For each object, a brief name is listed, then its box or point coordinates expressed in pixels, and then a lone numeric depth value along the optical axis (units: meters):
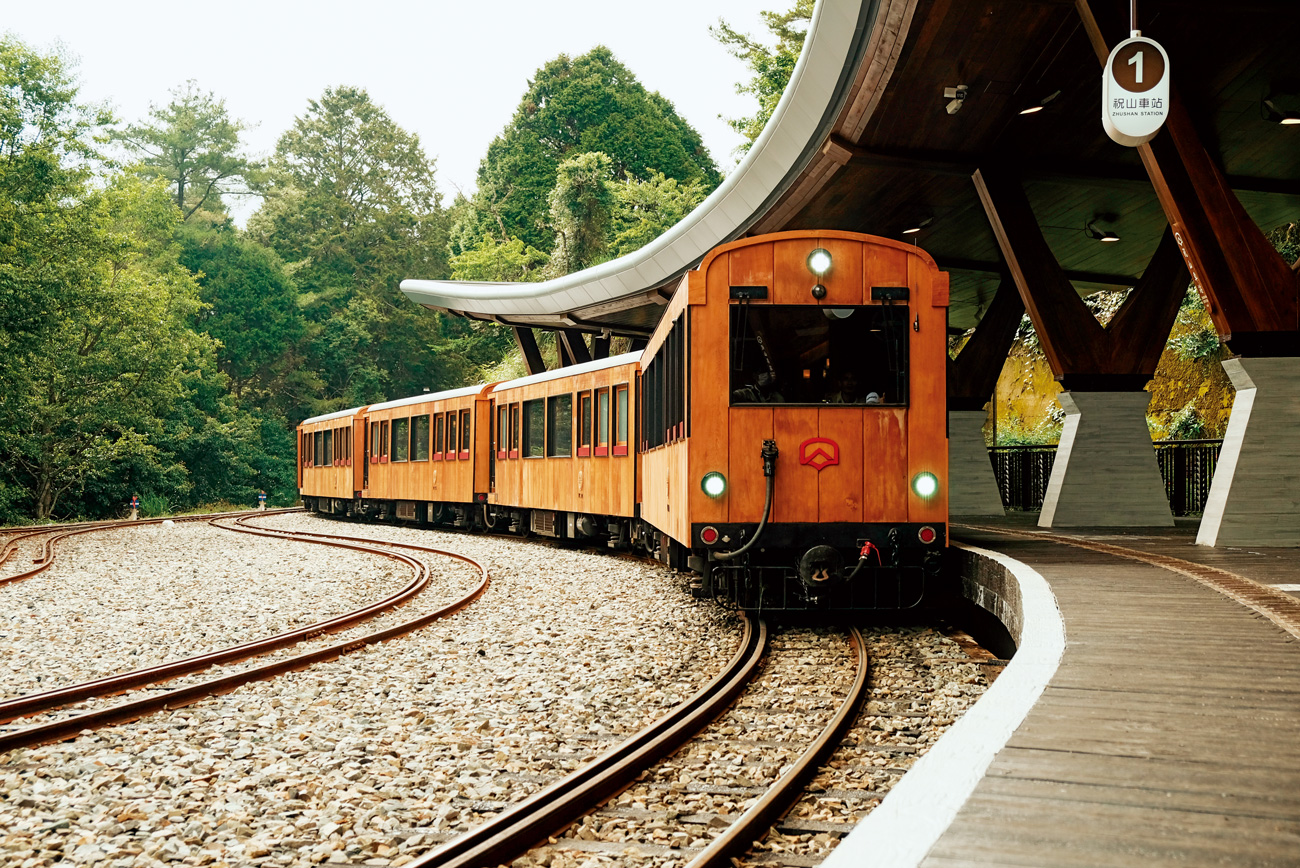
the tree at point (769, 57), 40.12
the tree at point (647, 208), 46.78
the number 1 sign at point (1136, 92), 9.29
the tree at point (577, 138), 59.25
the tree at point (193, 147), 56.78
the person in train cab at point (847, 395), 8.36
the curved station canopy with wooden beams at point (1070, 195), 10.66
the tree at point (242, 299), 47.25
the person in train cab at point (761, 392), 8.32
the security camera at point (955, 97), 12.44
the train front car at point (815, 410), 8.29
